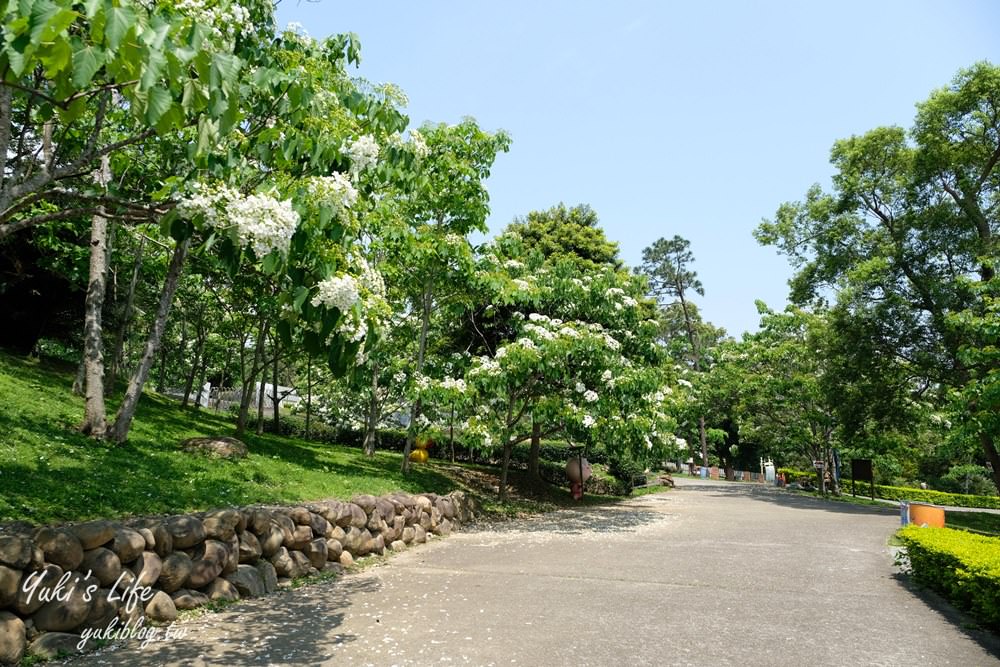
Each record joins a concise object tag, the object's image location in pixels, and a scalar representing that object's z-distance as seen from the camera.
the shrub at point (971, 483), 40.07
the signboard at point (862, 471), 25.23
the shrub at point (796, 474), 39.91
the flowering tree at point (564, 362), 14.71
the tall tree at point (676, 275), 60.22
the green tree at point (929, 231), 20.72
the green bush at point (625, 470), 27.33
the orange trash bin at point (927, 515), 14.26
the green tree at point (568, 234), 23.31
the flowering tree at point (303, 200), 3.91
